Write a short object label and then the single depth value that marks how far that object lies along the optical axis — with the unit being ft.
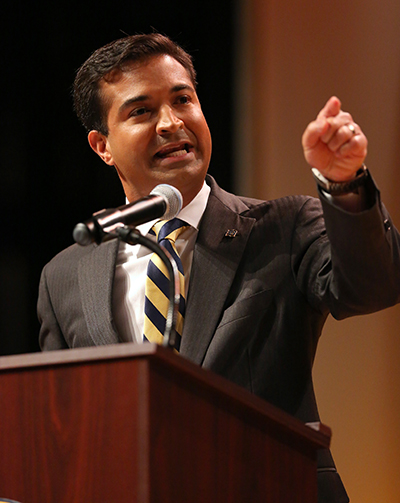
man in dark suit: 16.00
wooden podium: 13.75
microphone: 15.59
